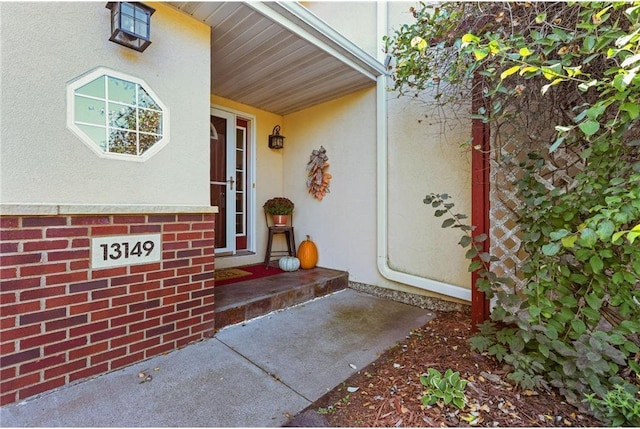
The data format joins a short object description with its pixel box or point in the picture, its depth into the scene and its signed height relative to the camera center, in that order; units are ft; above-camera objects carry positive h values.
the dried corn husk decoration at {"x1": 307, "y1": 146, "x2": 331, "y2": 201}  12.95 +1.90
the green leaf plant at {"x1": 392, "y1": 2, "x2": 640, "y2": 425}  4.19 +0.11
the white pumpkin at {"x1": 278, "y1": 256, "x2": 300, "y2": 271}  12.48 -2.11
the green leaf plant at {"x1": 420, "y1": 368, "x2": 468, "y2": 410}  4.86 -3.06
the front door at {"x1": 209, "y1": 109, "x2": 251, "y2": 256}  12.69 +1.70
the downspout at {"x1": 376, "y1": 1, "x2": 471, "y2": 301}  10.72 +1.89
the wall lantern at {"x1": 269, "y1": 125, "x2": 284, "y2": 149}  14.39 +3.76
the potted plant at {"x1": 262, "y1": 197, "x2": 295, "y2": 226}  13.57 +0.32
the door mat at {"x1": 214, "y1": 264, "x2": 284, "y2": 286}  10.73 -2.38
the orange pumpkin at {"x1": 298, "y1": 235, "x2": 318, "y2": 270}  13.03 -1.78
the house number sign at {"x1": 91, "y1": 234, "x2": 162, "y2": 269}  5.73 -0.72
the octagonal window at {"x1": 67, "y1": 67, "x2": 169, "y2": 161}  5.57 +2.11
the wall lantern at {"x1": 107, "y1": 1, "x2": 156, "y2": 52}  5.60 +3.84
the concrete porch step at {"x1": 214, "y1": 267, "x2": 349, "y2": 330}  8.11 -2.50
